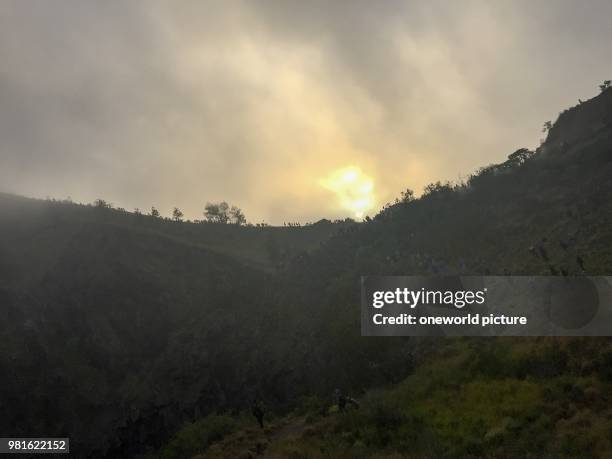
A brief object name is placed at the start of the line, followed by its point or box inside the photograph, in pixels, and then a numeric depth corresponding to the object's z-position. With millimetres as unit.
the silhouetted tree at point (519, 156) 68538
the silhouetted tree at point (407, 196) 71344
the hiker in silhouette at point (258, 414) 30748
